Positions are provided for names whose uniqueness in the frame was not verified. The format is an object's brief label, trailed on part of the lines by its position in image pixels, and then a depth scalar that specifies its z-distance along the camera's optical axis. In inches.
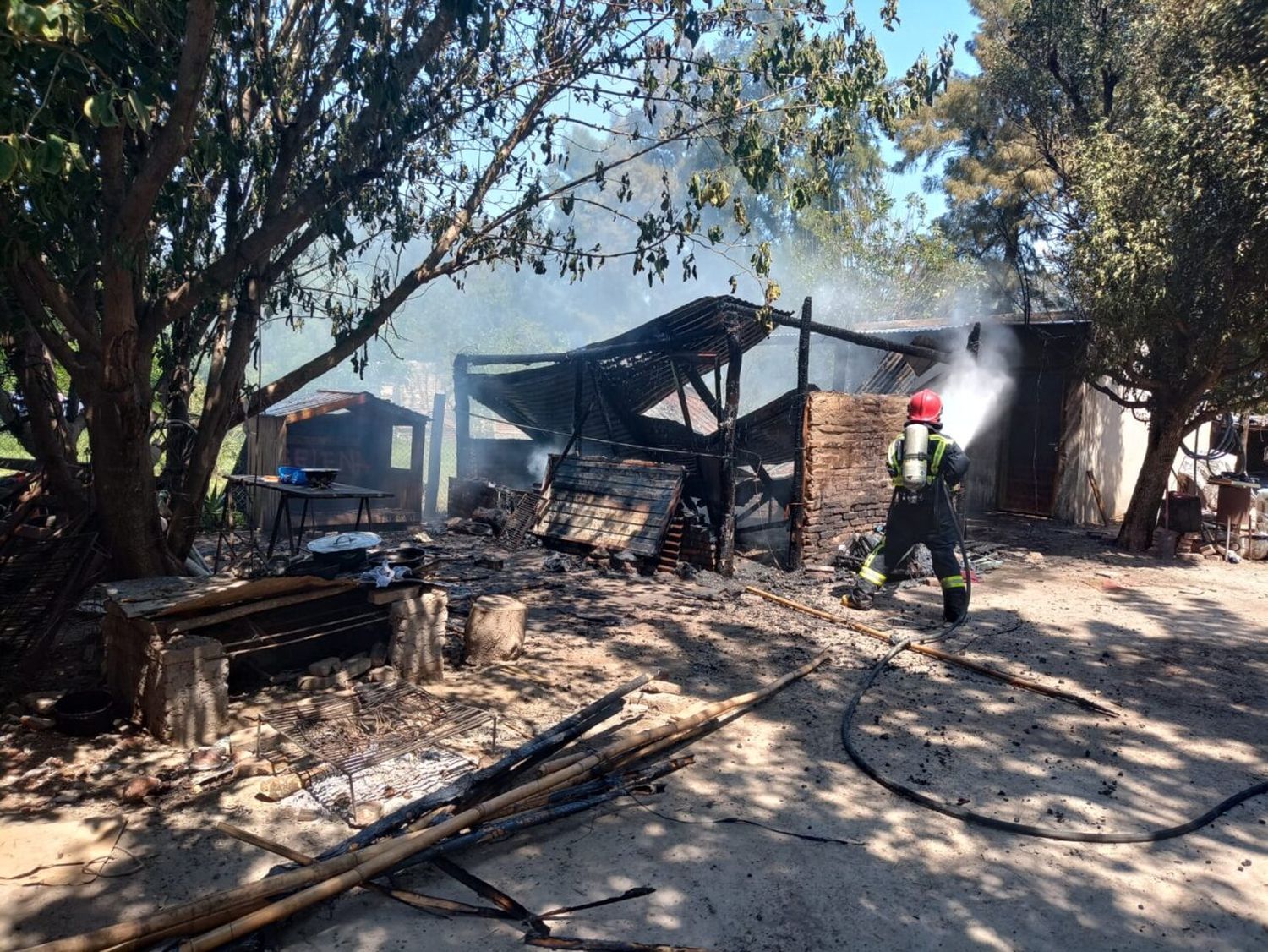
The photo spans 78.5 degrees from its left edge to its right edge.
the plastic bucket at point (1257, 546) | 469.4
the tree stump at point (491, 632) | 235.0
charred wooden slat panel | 402.0
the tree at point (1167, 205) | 378.3
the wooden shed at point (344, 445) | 486.9
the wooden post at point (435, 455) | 579.8
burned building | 397.1
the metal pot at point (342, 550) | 221.6
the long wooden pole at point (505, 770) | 129.5
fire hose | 147.1
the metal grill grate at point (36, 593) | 208.7
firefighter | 293.7
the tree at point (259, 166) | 164.9
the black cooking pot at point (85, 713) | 175.2
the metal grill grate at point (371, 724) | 169.0
